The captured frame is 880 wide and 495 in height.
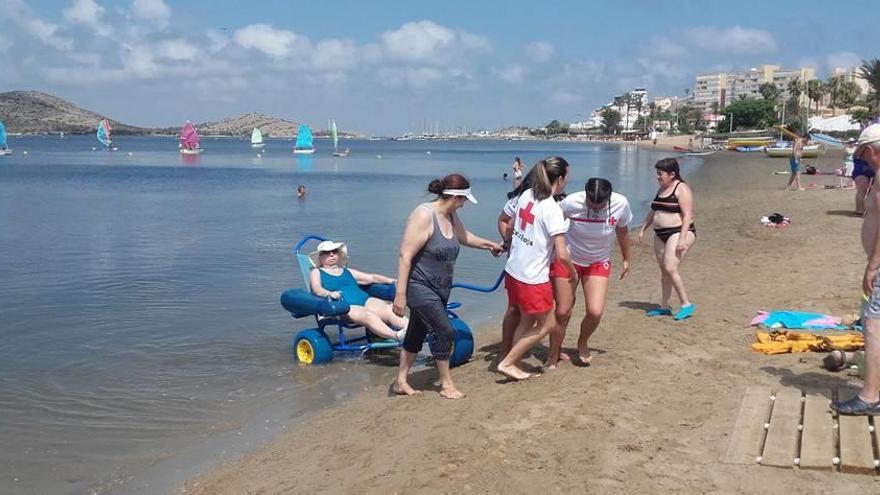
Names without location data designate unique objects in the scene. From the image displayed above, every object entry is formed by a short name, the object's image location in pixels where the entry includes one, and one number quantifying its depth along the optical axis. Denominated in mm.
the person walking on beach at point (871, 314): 4438
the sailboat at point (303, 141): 82750
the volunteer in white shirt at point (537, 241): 5449
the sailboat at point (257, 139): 95062
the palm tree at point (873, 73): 72312
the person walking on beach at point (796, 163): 22844
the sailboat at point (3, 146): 72938
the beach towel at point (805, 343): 6223
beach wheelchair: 7016
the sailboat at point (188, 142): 83625
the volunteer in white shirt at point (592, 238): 6059
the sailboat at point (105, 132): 85962
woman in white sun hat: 7344
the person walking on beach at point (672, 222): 7355
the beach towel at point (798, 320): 7152
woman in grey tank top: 5309
